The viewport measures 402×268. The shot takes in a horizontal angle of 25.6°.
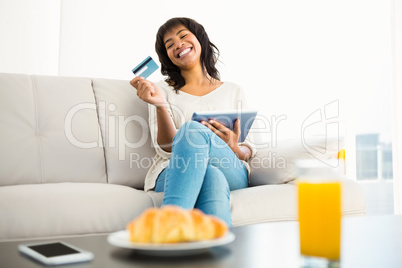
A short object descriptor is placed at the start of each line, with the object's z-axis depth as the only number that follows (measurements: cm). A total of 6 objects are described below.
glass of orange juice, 114
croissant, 115
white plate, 116
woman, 175
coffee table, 118
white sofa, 194
